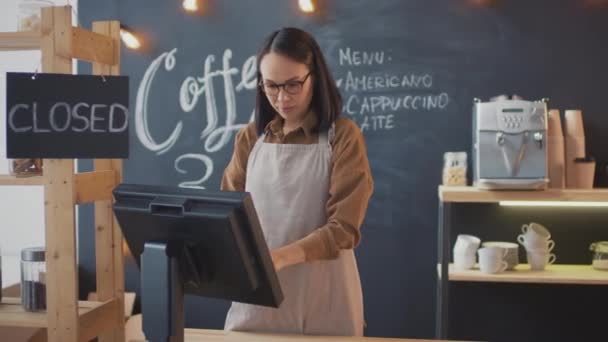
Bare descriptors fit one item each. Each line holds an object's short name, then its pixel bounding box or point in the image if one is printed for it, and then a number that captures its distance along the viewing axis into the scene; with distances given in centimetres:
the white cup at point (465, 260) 322
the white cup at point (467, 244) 321
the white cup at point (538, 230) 320
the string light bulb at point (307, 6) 350
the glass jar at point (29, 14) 202
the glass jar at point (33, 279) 195
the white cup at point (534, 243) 317
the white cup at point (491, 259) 310
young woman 181
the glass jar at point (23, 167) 197
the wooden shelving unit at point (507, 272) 302
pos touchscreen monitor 112
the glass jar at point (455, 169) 330
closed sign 172
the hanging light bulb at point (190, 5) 365
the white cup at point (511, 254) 318
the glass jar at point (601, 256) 316
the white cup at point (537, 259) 317
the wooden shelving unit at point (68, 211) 178
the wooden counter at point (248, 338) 158
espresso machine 302
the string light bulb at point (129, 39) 369
